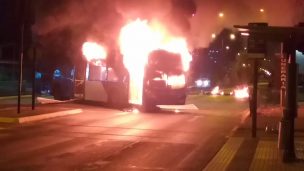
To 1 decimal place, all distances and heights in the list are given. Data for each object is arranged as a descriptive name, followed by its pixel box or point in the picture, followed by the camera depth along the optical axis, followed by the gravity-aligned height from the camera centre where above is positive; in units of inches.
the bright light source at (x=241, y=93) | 1535.2 -3.1
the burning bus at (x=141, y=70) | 986.1 +40.5
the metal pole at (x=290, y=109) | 389.4 -11.9
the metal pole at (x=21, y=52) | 724.8 +49.4
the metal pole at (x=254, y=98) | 542.9 -5.9
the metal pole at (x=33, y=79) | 781.3 +13.4
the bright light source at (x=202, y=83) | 2366.9 +37.3
